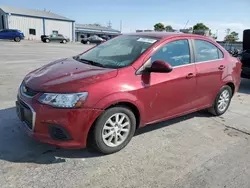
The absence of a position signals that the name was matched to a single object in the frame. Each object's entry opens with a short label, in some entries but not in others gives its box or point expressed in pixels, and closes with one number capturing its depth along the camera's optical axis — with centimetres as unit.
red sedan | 291
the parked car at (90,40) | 4019
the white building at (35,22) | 4062
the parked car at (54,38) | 3539
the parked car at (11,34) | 3097
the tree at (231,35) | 6029
